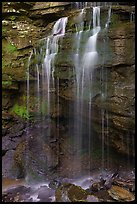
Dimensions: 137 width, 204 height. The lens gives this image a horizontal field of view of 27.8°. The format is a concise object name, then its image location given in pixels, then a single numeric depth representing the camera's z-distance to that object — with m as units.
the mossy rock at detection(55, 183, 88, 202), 6.55
